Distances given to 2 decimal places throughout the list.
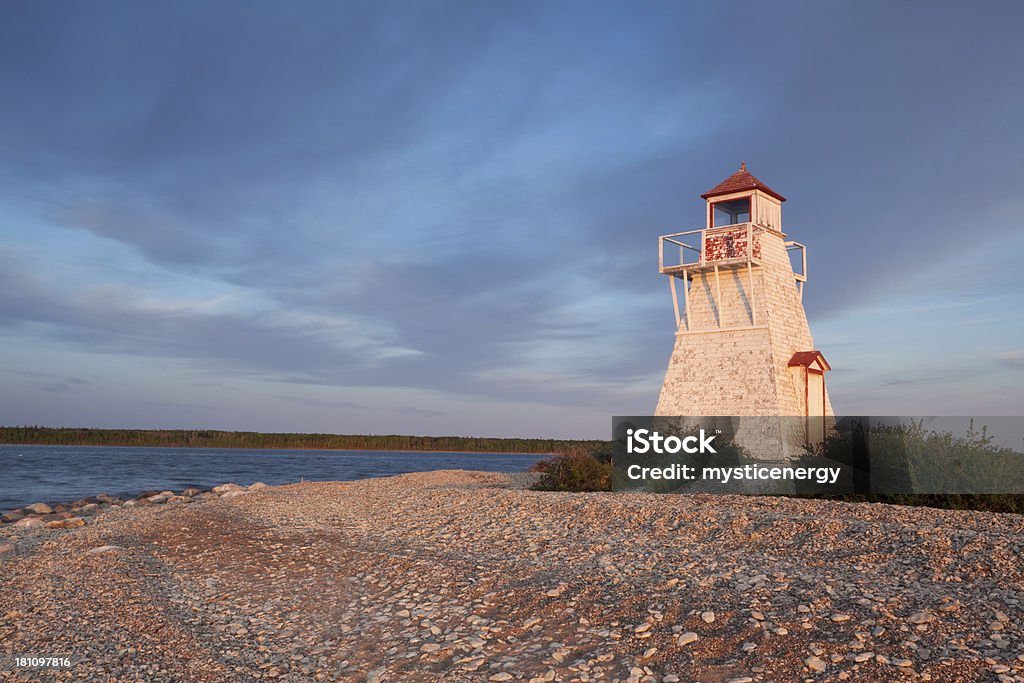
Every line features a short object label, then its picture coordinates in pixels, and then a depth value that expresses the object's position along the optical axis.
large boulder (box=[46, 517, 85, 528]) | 17.53
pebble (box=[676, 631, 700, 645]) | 6.42
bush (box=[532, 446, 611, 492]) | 18.78
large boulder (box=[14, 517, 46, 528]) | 17.67
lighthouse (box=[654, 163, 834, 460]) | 23.88
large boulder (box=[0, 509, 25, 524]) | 19.78
